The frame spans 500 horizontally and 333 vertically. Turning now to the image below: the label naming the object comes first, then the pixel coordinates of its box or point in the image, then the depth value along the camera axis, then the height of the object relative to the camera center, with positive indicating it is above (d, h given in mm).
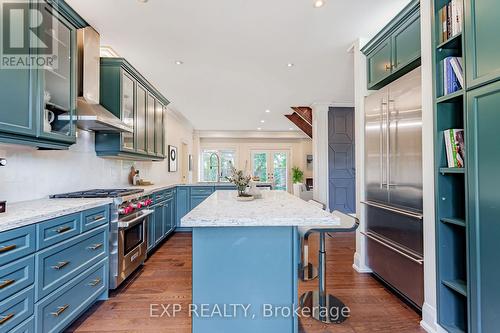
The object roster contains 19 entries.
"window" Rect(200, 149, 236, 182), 9609 +489
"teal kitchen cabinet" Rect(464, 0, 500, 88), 1288 +693
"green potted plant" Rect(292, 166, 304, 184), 9422 -222
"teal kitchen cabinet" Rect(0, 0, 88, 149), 1633 +593
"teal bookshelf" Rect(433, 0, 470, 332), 1651 -259
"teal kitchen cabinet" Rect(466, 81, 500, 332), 1293 -194
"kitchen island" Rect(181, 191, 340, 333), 1430 -619
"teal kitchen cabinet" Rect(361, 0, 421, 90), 2053 +1138
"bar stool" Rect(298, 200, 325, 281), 2100 -882
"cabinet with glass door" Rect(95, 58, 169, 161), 2922 +832
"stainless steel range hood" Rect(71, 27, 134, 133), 2352 +861
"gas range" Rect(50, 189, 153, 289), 2307 -594
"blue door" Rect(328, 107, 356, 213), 5387 +214
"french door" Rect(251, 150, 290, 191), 9719 +212
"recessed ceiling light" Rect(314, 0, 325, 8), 2086 +1419
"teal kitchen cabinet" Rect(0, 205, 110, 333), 1320 -642
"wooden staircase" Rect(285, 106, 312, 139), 5785 +1310
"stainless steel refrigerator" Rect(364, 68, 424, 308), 1968 -139
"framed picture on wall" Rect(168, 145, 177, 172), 5953 +312
